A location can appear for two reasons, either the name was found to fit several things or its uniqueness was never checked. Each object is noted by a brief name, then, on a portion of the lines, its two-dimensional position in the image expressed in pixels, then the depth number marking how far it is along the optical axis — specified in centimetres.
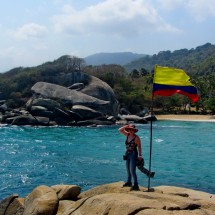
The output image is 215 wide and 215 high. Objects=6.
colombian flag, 1316
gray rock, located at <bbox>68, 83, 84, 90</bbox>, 7694
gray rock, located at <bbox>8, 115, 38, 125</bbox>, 6261
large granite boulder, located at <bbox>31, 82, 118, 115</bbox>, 6962
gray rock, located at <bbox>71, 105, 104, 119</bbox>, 6619
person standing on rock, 1302
